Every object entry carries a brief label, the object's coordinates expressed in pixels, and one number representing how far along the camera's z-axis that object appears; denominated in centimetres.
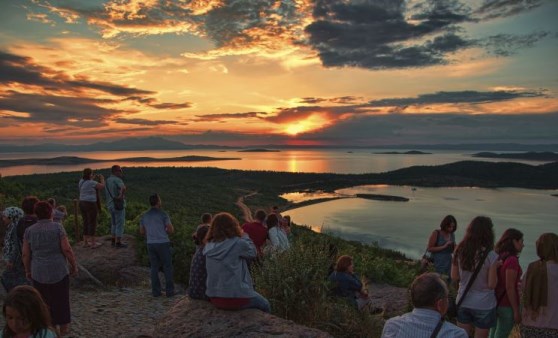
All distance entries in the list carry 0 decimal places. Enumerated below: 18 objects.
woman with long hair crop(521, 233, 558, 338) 484
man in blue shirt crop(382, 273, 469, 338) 297
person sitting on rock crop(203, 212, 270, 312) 563
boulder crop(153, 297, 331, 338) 544
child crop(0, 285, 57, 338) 328
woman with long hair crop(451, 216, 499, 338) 518
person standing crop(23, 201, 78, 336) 623
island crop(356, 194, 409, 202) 11169
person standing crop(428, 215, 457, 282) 873
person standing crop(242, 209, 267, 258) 927
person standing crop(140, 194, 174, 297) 948
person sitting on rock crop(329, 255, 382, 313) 751
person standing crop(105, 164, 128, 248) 1154
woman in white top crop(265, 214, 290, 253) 916
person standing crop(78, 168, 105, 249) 1178
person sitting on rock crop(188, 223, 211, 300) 631
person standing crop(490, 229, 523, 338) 526
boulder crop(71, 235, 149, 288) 1112
